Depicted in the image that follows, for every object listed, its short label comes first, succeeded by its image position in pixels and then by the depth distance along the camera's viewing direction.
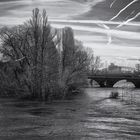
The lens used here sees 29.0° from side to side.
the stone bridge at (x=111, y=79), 93.03
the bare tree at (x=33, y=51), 49.33
